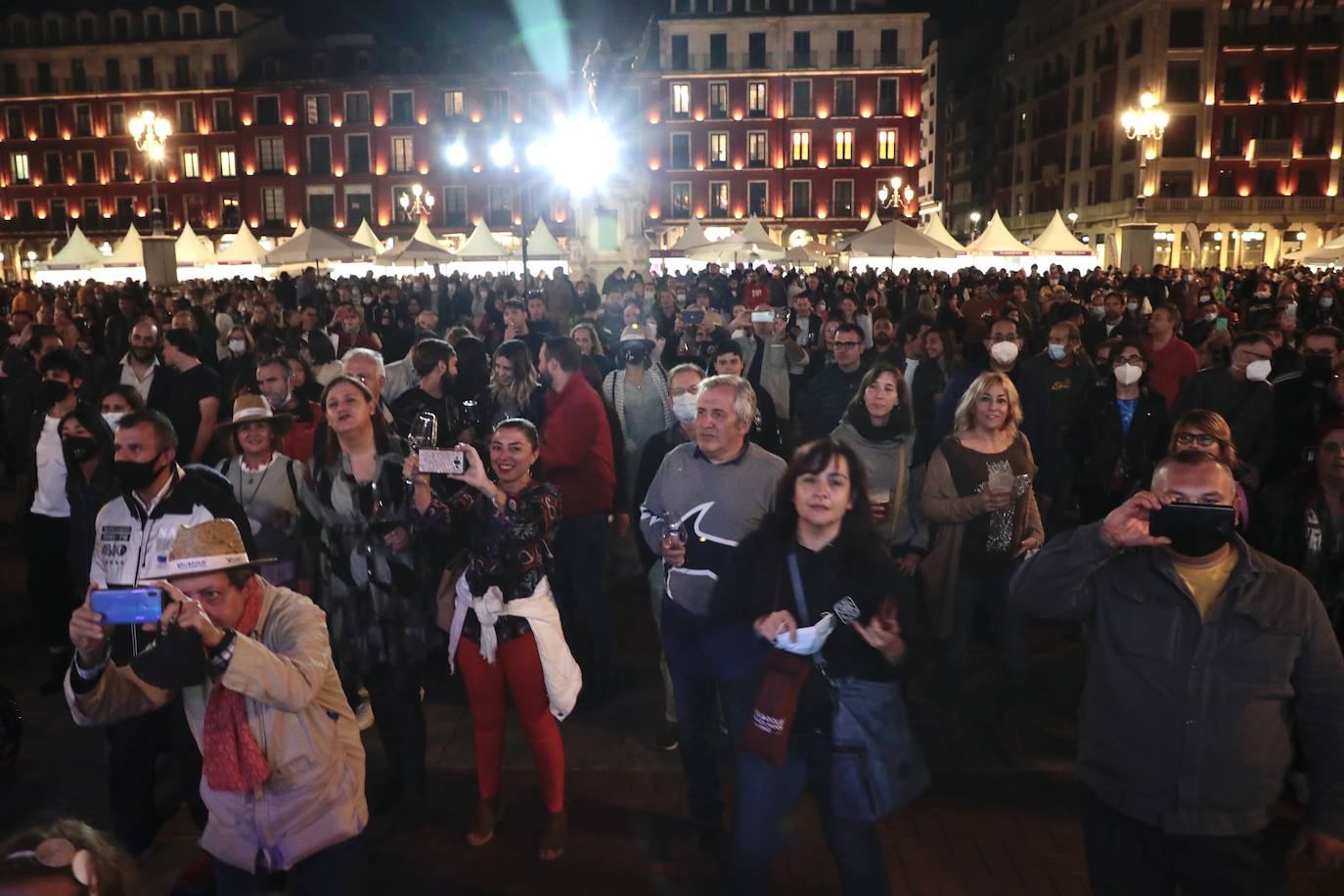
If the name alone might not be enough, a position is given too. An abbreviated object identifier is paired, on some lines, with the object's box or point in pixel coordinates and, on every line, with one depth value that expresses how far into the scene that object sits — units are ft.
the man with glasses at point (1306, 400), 18.90
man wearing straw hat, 8.41
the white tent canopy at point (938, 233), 73.61
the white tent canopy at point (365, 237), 93.15
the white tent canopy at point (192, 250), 85.46
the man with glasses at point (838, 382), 22.03
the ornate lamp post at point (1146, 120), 80.12
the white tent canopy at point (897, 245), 65.77
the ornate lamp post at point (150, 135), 80.12
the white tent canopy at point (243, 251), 84.23
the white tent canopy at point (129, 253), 82.53
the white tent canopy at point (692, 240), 89.81
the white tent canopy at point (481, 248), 83.87
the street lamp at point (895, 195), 172.76
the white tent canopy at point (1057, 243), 74.59
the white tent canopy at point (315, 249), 70.95
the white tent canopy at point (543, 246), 83.82
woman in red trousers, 12.86
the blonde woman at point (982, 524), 15.19
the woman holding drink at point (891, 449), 16.07
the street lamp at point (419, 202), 122.11
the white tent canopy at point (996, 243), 73.97
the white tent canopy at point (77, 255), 80.94
